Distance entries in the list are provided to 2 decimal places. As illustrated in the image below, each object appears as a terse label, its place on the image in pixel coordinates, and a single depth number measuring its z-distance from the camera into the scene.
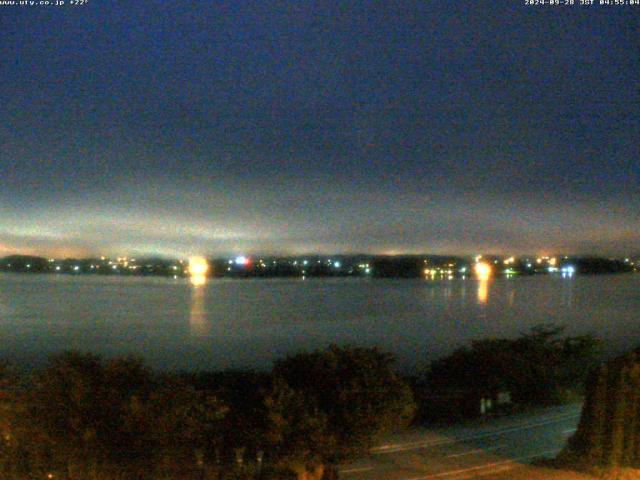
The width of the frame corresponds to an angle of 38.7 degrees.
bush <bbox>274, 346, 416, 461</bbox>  8.65
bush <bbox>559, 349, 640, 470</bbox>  9.94
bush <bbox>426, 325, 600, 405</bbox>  20.08
